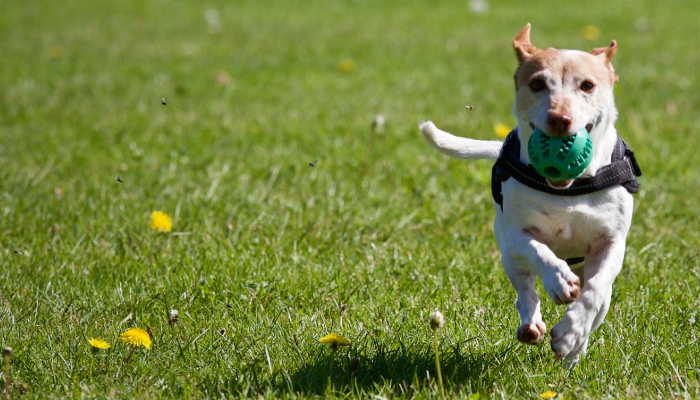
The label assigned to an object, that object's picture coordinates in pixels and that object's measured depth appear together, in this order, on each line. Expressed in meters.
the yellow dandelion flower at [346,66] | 15.78
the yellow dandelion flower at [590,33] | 19.37
